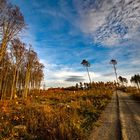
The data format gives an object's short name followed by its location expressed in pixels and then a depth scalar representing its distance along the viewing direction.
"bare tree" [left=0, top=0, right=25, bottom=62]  10.80
